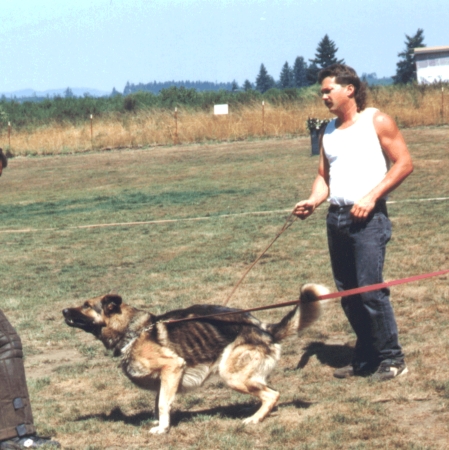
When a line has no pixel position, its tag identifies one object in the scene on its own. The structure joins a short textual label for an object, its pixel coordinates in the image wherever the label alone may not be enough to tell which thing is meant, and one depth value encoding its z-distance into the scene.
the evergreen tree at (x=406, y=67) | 111.82
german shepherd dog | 5.60
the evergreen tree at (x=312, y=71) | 90.71
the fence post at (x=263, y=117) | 36.56
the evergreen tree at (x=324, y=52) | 123.50
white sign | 38.42
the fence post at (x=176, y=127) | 37.08
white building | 111.24
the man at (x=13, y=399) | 4.98
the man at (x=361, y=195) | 5.87
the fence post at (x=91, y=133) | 37.67
